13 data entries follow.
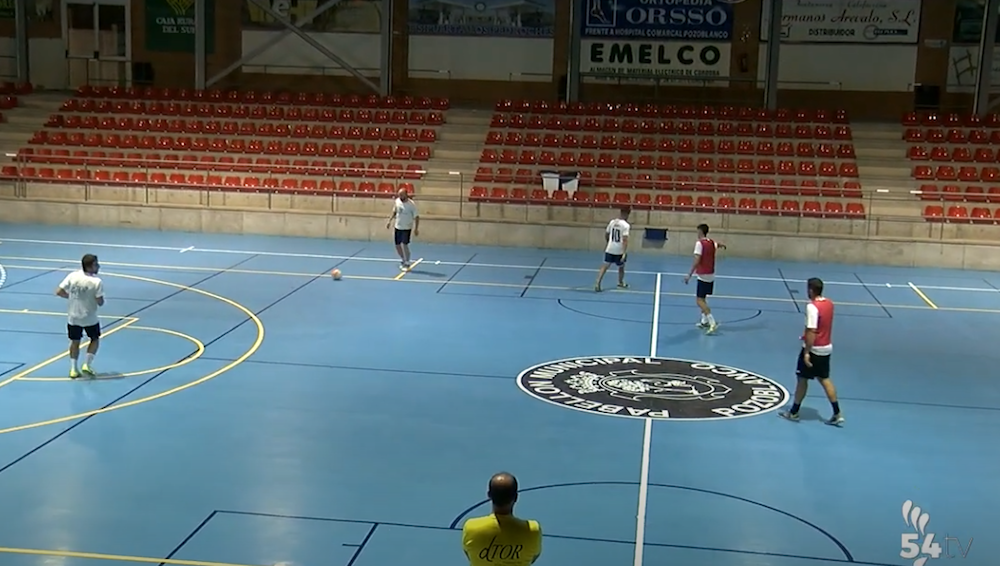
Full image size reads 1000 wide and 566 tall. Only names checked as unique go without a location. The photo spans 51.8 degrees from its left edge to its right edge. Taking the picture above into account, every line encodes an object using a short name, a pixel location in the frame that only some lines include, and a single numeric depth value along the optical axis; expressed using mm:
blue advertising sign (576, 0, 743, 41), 33500
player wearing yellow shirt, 5098
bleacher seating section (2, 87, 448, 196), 29172
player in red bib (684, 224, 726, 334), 16484
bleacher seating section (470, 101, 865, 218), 27656
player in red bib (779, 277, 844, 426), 11453
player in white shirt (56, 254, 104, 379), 12484
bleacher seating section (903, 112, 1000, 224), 26625
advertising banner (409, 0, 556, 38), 34406
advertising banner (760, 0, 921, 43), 32688
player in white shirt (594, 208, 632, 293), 19812
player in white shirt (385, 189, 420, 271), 21547
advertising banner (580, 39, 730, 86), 33719
